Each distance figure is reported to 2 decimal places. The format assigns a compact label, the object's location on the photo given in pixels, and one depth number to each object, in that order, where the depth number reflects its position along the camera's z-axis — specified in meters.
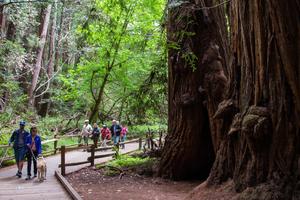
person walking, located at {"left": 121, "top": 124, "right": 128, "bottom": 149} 24.47
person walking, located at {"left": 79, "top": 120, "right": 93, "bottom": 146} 22.38
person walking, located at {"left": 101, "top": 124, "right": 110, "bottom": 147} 21.70
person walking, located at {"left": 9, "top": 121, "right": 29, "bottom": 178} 12.41
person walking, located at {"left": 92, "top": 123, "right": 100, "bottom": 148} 20.56
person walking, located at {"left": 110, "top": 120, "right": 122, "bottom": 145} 21.20
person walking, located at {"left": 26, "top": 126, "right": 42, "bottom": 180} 12.43
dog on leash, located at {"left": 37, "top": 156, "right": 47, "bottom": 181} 11.78
